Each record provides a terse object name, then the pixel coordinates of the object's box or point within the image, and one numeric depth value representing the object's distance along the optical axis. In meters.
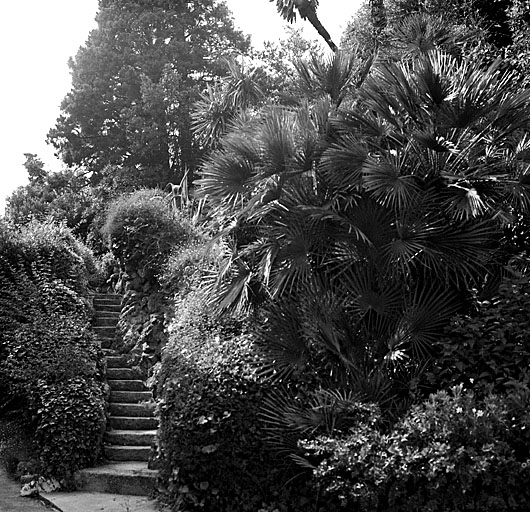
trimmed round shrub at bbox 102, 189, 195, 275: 10.57
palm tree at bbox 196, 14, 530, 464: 6.30
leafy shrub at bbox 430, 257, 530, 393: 5.75
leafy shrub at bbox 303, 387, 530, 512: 4.82
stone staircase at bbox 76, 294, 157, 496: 7.44
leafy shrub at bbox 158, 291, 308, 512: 6.16
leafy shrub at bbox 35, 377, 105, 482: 7.75
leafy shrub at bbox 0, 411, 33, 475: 8.22
